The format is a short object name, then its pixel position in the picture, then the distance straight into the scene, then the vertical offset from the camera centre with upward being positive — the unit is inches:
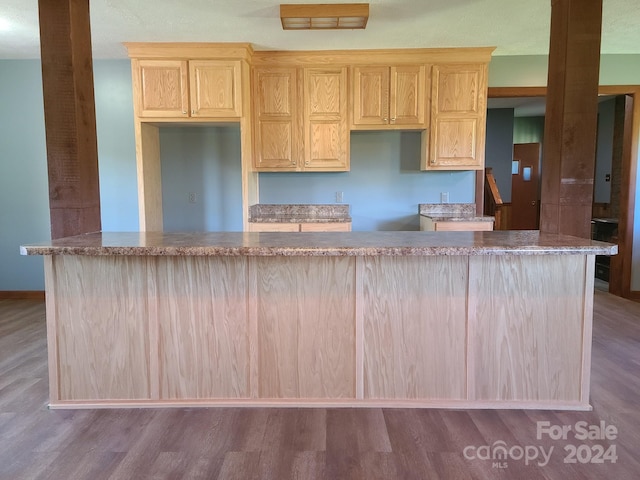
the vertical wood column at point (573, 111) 83.1 +17.5
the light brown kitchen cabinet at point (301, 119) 152.6 +28.8
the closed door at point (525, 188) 313.3 +5.6
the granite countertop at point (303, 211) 169.2 -6.4
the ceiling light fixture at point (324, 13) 112.7 +50.8
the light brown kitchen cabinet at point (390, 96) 151.0 +37.0
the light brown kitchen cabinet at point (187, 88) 143.4 +37.9
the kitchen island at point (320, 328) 80.3 -26.5
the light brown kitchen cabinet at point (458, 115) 150.6 +29.8
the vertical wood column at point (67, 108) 85.9 +18.7
